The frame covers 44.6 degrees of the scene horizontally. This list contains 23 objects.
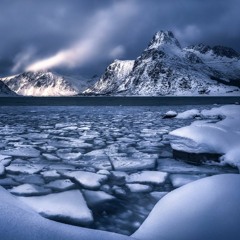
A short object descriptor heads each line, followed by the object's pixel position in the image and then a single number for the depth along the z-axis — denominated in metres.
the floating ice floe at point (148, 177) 3.54
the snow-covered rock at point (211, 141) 4.60
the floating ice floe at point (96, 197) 2.87
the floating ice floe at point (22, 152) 4.94
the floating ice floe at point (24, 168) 3.90
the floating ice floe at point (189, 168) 4.04
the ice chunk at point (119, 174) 3.70
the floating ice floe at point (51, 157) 4.68
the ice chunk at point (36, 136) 7.17
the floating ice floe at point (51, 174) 3.64
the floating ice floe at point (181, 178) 3.47
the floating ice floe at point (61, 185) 3.22
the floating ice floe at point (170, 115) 14.41
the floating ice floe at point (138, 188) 3.22
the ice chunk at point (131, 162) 4.22
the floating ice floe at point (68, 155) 4.77
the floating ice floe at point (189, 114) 14.56
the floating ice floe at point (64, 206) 2.43
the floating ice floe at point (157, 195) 3.02
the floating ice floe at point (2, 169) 3.75
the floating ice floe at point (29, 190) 3.02
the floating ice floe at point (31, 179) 3.46
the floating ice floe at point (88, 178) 3.37
